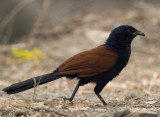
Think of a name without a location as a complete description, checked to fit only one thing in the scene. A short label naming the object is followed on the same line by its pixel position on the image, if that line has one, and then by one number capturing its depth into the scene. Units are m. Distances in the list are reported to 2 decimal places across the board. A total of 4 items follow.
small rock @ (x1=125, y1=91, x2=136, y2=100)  10.40
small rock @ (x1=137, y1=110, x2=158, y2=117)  7.37
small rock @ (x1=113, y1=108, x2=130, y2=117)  7.49
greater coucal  9.23
